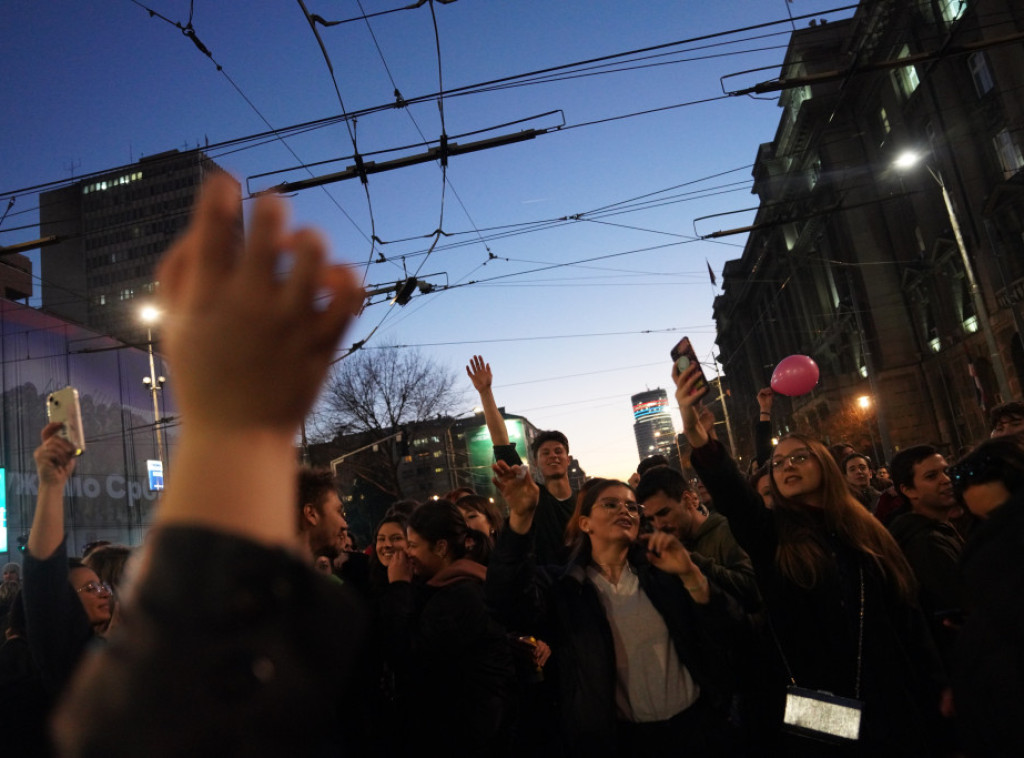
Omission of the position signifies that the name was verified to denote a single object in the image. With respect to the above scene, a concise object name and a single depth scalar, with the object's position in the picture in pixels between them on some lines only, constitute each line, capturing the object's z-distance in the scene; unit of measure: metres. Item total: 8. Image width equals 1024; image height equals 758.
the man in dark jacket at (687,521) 4.39
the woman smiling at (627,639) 3.37
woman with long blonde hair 3.23
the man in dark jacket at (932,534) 3.62
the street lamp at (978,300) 18.19
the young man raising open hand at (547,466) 5.32
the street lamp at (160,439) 34.62
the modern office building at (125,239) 101.56
